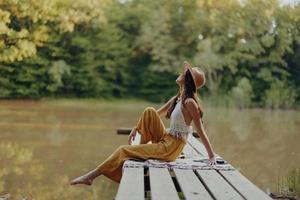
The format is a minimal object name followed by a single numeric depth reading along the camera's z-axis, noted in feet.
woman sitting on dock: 13.02
